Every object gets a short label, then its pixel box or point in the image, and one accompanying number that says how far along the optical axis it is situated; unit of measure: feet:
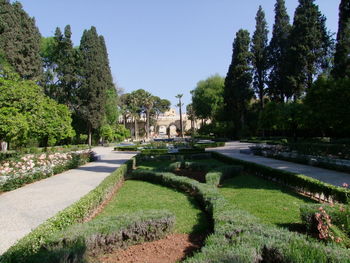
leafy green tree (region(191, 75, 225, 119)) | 156.66
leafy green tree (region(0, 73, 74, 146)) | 38.06
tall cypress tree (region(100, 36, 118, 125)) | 121.80
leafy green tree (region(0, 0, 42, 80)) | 77.25
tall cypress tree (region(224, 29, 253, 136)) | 118.73
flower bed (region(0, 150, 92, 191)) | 28.92
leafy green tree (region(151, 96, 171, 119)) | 255.29
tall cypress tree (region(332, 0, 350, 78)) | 63.85
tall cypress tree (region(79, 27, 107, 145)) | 104.58
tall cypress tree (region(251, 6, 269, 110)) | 120.98
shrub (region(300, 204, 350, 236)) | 12.49
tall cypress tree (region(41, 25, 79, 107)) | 110.83
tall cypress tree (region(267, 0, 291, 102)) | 105.63
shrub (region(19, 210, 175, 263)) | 10.56
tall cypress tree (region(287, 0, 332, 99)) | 87.70
